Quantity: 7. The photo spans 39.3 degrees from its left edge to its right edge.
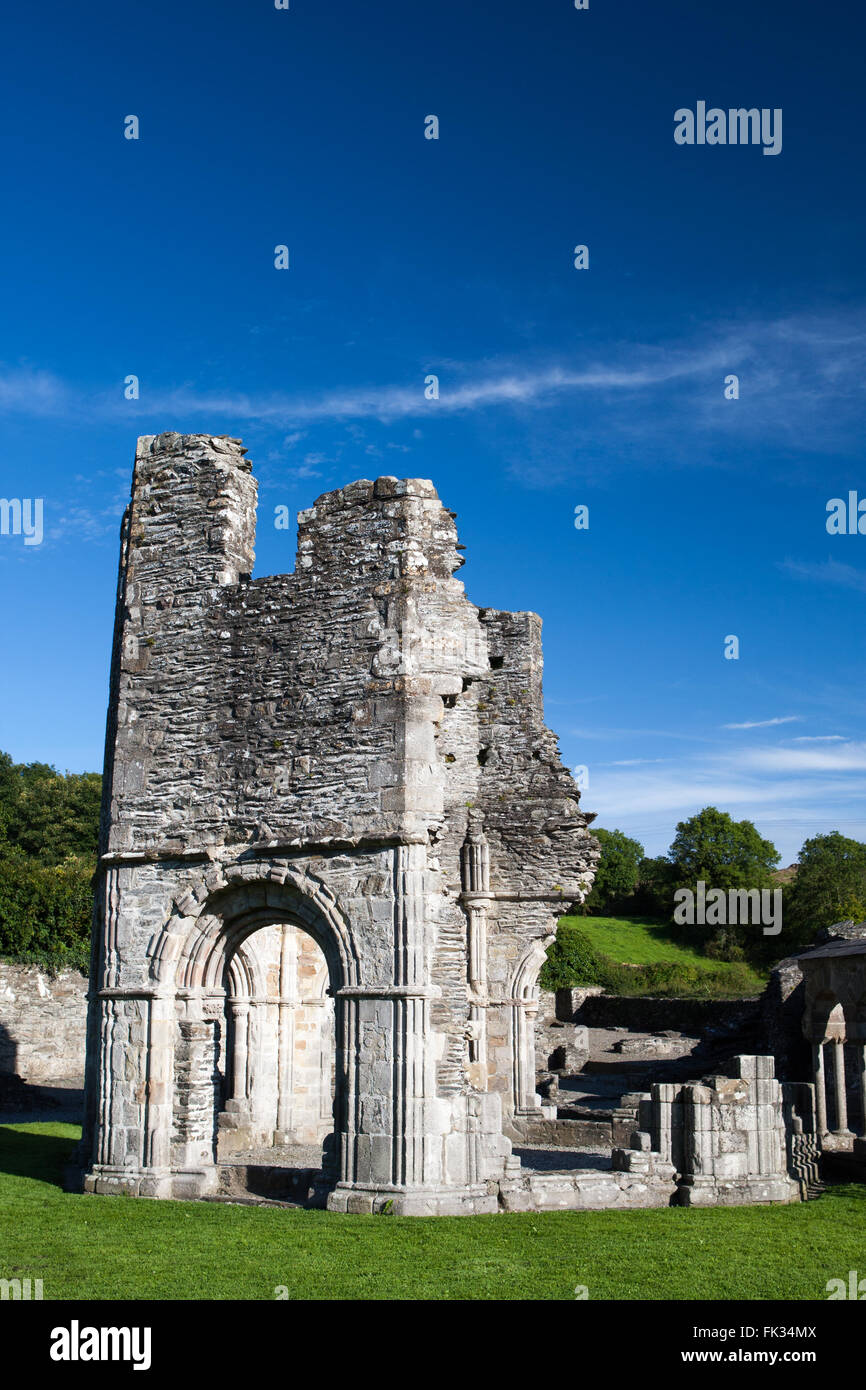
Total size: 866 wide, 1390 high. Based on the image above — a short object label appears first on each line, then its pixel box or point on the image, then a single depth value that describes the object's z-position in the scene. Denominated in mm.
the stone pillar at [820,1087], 16078
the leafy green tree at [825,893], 48125
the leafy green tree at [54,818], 47344
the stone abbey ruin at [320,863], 11734
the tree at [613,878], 65250
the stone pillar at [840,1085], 17281
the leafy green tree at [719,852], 61781
